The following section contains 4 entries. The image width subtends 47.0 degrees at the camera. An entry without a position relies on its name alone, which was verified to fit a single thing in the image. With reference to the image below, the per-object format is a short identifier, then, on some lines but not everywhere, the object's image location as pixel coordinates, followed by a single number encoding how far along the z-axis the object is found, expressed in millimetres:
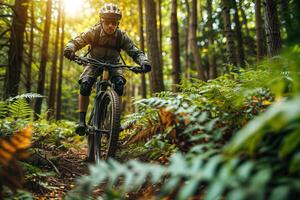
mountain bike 5153
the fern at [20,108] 5094
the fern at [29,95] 5197
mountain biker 5754
